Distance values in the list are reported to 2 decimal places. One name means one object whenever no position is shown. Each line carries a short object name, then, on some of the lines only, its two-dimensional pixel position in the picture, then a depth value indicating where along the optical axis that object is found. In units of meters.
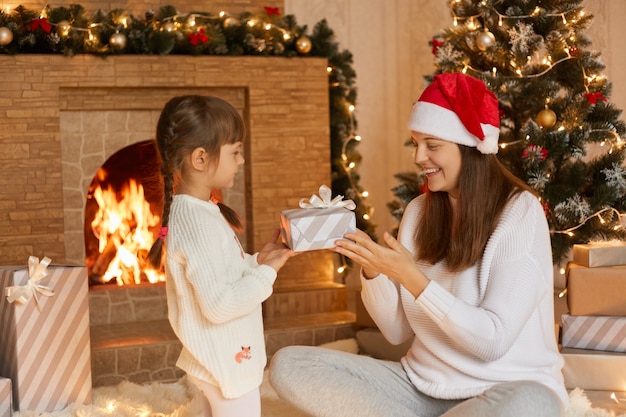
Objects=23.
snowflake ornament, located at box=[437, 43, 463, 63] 3.60
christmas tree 3.37
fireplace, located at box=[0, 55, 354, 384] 3.71
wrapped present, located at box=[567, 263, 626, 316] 2.93
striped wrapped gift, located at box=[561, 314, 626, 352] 2.93
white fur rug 2.72
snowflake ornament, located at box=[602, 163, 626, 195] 3.34
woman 1.98
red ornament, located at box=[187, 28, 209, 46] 3.87
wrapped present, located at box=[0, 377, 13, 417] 2.70
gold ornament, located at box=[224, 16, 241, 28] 3.97
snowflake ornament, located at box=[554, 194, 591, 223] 3.34
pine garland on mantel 3.68
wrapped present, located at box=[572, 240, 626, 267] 2.97
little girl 1.95
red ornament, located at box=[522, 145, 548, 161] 3.35
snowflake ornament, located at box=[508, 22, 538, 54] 3.44
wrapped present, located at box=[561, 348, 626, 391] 2.90
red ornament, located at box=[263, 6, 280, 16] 4.11
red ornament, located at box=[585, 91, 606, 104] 3.36
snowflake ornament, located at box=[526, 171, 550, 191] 3.37
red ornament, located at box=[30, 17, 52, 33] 3.64
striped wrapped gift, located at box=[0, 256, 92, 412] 2.86
